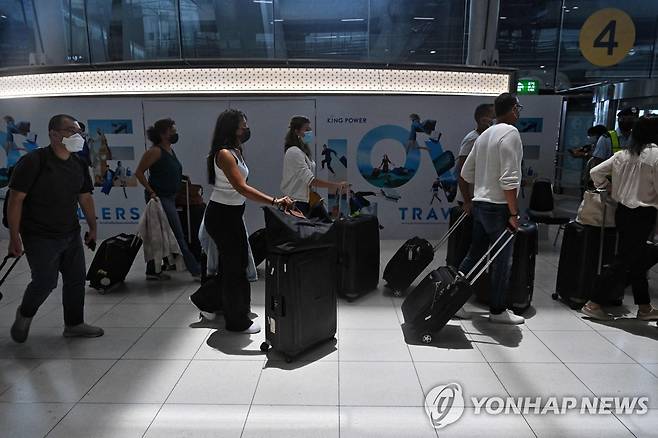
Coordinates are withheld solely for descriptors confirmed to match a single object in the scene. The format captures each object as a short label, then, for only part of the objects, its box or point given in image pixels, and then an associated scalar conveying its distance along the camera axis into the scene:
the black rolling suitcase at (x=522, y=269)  3.55
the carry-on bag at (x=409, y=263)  3.96
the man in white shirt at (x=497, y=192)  3.03
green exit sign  6.55
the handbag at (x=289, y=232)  2.57
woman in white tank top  2.77
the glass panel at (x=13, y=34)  7.78
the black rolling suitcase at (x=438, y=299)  2.93
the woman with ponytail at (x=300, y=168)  3.65
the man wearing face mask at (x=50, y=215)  2.67
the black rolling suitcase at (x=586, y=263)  3.52
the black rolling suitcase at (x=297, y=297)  2.59
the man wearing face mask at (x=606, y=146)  6.37
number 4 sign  8.28
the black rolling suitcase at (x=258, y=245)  4.35
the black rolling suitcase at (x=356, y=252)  3.77
